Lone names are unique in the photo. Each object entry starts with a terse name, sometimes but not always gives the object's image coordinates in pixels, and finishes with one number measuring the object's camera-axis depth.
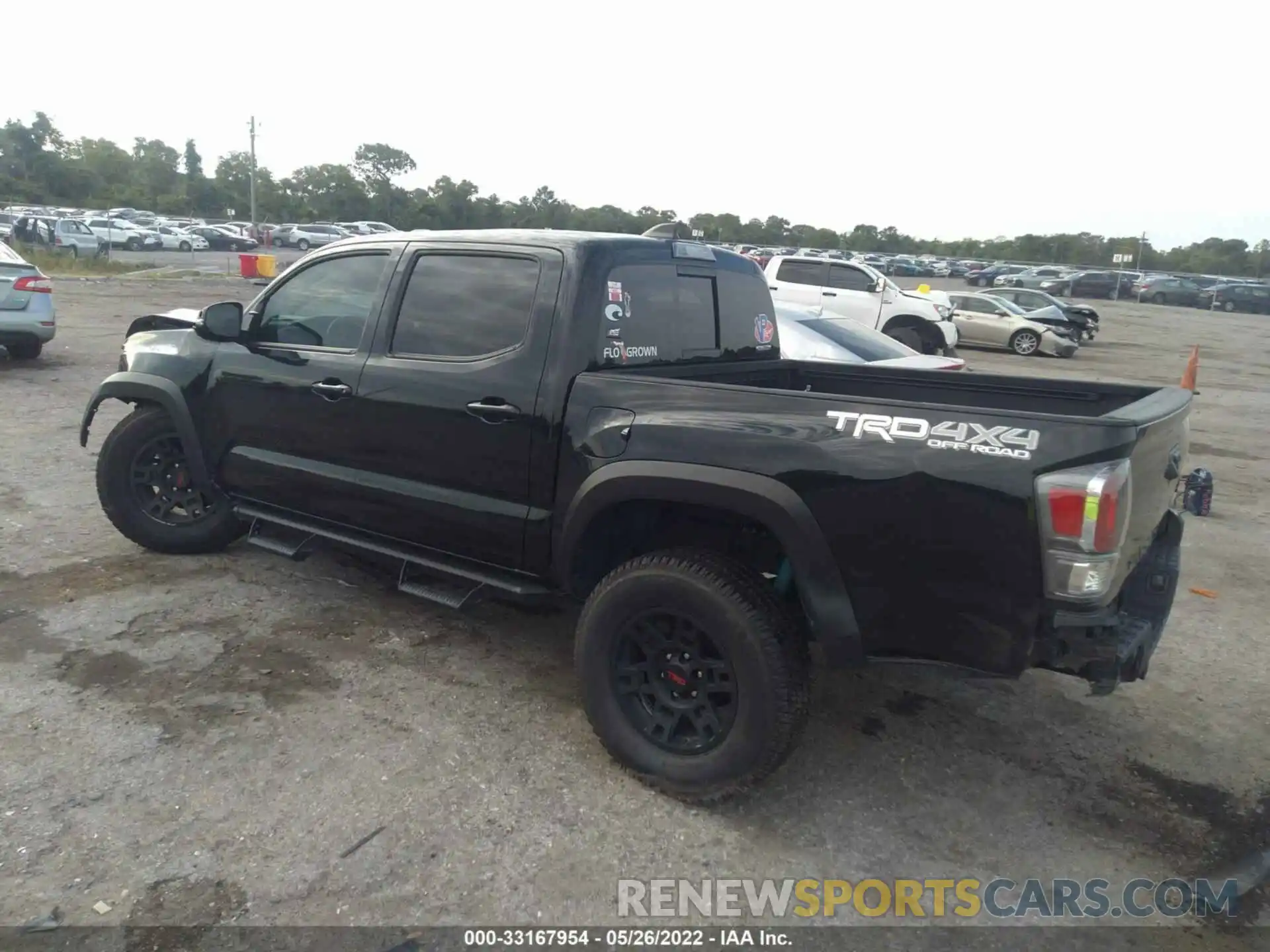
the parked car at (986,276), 55.00
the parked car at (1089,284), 48.00
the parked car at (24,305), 10.66
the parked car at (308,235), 52.75
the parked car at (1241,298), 44.47
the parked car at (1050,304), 23.89
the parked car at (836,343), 8.96
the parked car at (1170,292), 46.38
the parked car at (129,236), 42.91
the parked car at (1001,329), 21.28
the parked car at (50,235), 31.45
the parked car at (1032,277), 46.72
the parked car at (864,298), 16.48
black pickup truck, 2.79
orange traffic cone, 10.40
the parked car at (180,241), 45.09
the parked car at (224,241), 49.16
